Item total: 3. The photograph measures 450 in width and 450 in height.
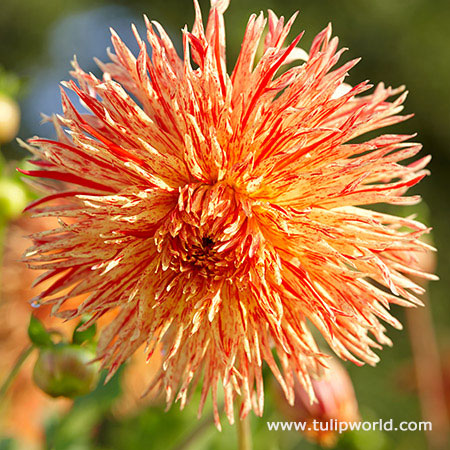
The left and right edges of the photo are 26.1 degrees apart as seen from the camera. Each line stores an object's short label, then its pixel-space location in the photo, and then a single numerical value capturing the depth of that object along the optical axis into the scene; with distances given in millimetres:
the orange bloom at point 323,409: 409
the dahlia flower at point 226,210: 337
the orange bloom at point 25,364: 479
